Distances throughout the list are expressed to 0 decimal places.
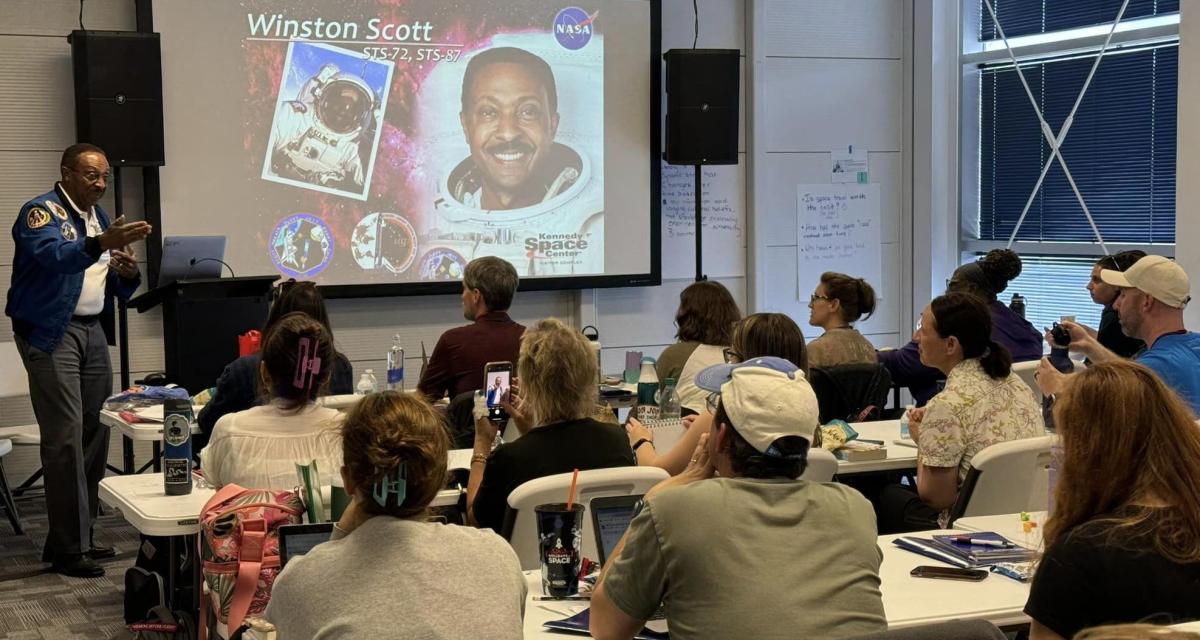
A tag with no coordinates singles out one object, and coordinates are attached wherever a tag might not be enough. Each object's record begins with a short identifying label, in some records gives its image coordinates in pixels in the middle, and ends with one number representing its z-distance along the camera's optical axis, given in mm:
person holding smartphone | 3271
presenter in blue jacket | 5098
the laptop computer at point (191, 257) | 5793
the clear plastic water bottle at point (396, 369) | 5320
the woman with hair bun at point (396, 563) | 2025
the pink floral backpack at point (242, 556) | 2947
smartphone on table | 2789
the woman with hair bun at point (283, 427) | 3375
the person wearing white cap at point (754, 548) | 2066
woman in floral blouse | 3834
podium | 5461
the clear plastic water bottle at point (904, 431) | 4562
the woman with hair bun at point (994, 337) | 5984
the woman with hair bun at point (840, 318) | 5250
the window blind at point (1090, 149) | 7332
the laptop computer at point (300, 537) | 2598
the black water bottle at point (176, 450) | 3541
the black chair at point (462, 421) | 4727
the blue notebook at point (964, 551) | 2918
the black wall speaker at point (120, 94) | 6086
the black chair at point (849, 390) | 5066
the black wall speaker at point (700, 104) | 7559
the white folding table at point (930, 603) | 2533
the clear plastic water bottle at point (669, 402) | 4449
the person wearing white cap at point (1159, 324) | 4090
